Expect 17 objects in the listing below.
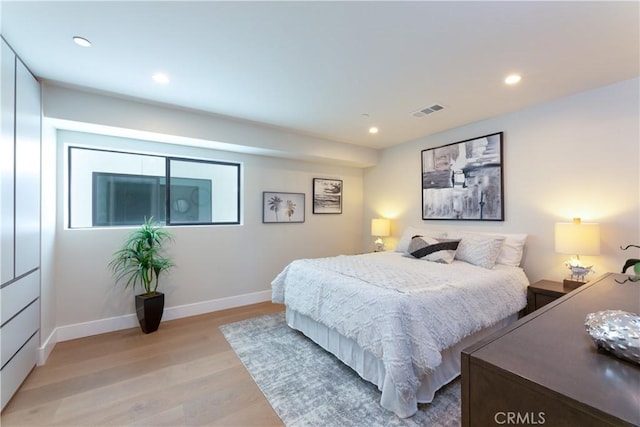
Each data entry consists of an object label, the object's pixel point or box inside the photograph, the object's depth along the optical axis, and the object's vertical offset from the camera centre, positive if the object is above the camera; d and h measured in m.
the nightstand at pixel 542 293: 2.46 -0.73
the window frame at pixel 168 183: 2.94 +0.40
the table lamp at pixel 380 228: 4.41 -0.23
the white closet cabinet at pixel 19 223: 1.77 -0.06
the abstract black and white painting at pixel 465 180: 3.24 +0.44
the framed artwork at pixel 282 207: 4.08 +0.11
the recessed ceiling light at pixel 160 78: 2.29 +1.17
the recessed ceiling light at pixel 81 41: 1.80 +1.17
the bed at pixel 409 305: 1.72 -0.71
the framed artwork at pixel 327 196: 4.58 +0.32
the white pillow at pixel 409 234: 3.64 -0.28
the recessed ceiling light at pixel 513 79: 2.30 +1.17
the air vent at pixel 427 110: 2.95 +1.17
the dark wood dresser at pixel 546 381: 0.67 -0.46
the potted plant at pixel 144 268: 2.93 -0.61
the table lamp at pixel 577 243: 2.37 -0.26
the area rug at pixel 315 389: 1.70 -1.28
